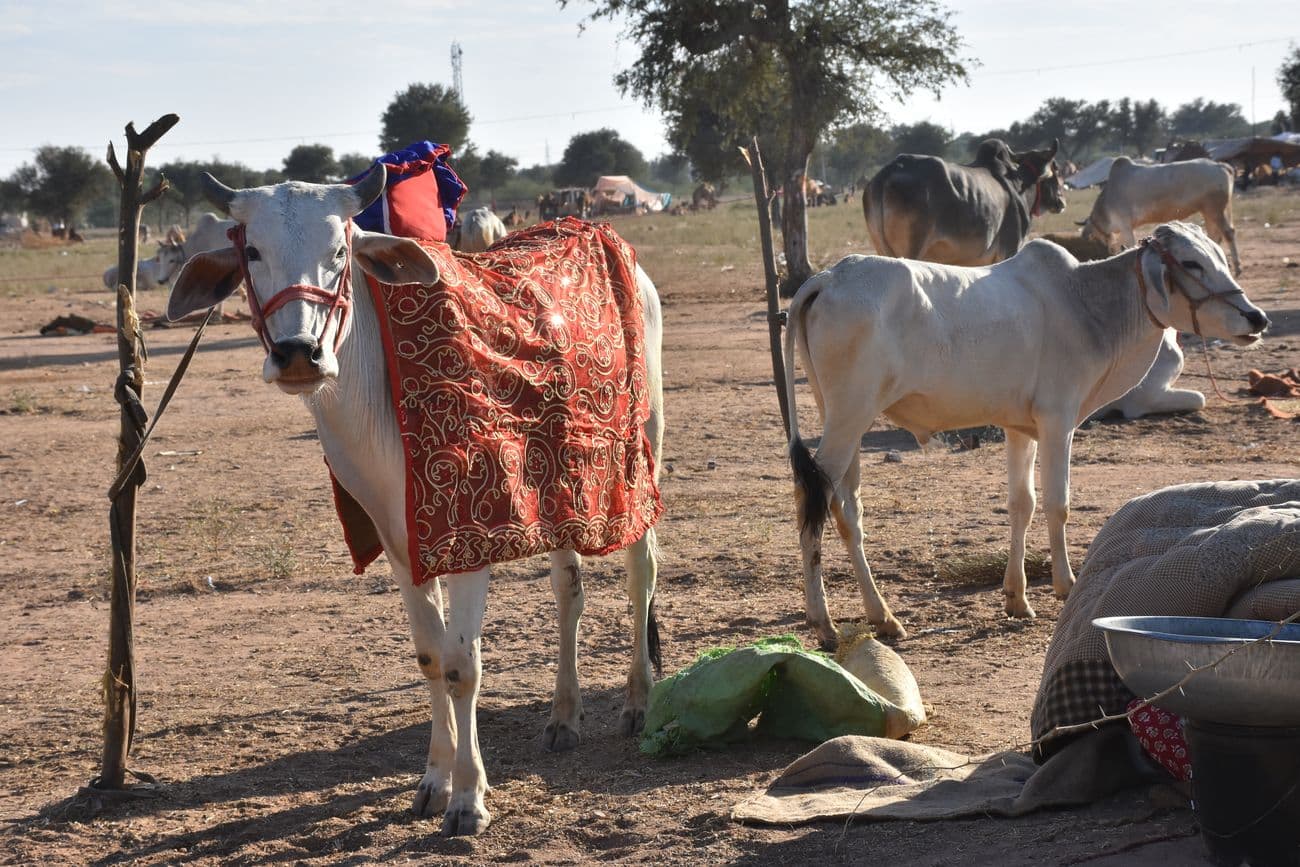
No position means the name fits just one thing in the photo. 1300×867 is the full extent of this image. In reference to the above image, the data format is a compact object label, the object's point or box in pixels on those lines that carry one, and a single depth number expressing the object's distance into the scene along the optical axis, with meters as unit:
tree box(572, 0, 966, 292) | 21.61
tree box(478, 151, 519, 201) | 78.50
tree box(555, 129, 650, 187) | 83.75
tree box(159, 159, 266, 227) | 55.59
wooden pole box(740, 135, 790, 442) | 7.86
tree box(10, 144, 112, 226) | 63.87
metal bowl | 3.07
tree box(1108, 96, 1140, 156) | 86.38
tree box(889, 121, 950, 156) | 81.75
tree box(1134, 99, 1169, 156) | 86.69
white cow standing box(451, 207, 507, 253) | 17.11
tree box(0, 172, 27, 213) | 67.12
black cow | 13.75
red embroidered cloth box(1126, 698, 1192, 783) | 3.66
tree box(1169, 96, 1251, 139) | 104.88
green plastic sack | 4.79
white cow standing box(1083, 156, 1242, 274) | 20.94
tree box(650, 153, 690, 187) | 113.81
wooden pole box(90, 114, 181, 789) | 4.61
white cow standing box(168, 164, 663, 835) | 3.78
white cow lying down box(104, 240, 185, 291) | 25.50
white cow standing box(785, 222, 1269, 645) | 6.15
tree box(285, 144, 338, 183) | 62.58
